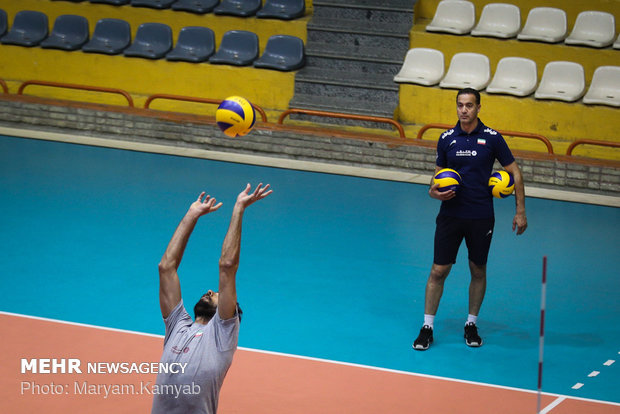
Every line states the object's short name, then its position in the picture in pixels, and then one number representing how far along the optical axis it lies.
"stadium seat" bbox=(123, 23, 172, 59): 19.66
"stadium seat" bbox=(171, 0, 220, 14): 20.17
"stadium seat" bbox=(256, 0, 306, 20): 19.70
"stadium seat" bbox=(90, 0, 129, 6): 20.69
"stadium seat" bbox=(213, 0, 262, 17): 19.84
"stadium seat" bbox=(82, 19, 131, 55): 19.95
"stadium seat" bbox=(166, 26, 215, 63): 19.34
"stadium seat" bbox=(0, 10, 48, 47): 20.48
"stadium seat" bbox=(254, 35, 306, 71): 19.00
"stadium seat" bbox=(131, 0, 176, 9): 20.47
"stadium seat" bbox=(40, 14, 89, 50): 20.22
